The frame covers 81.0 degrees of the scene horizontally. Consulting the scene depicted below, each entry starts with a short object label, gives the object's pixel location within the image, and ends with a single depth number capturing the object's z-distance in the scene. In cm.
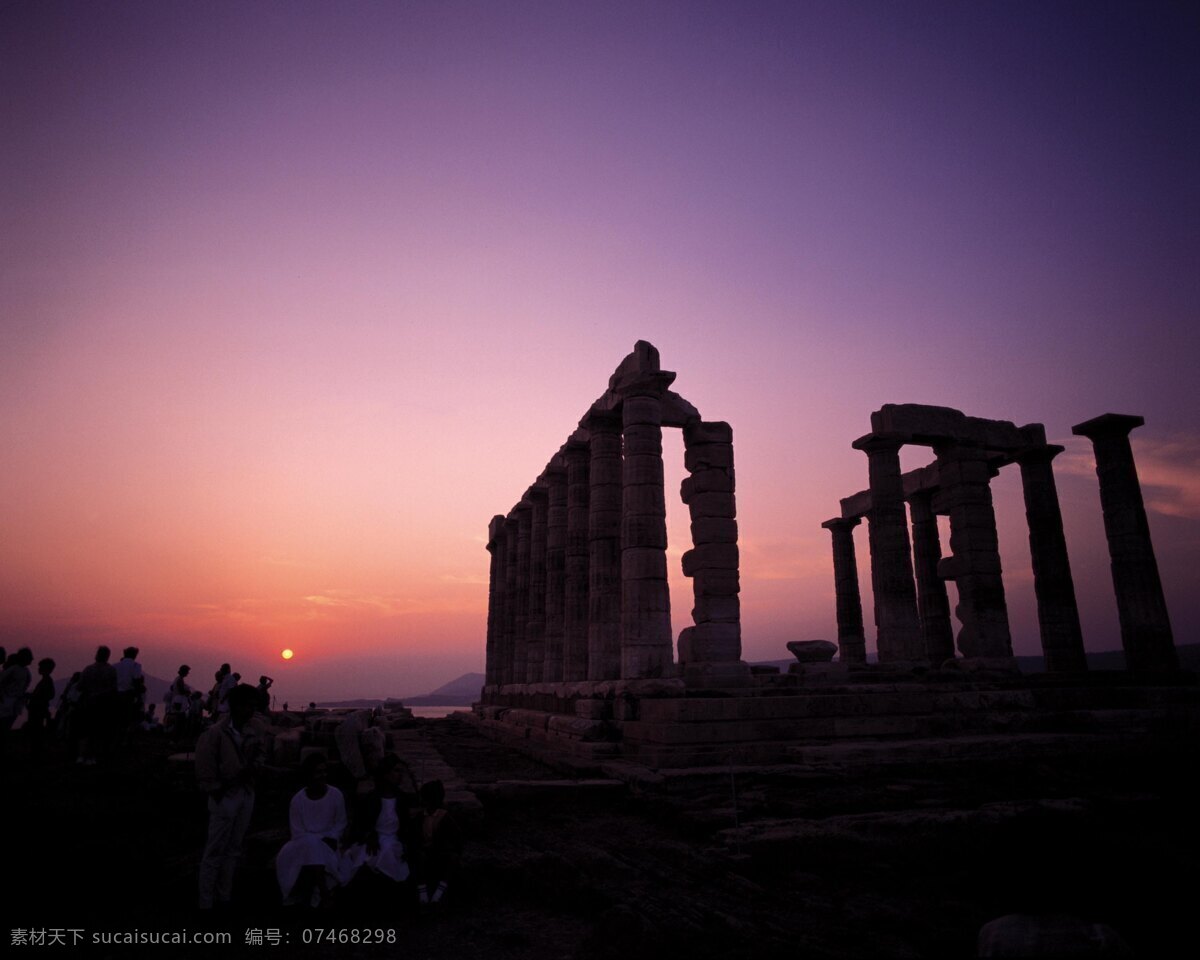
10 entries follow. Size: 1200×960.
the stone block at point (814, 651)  2147
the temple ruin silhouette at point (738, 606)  1352
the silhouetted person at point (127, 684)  1415
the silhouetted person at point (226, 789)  622
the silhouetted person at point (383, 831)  658
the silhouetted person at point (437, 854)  656
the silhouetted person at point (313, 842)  636
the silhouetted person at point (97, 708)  1308
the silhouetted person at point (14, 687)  1206
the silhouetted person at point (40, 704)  1490
